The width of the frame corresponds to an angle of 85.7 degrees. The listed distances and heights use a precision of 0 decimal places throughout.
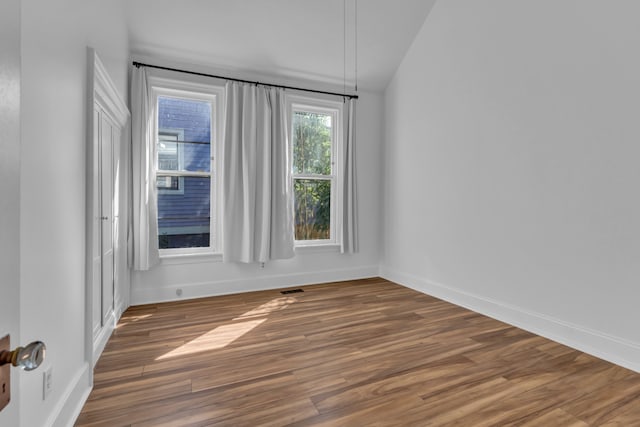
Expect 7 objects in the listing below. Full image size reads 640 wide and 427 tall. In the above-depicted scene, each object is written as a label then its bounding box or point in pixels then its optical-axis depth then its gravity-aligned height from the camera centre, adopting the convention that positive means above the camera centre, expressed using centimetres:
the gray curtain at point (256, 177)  406 +42
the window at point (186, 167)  400 +53
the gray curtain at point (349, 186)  475 +36
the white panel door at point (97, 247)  238 -26
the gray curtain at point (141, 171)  360 +43
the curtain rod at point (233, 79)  368 +159
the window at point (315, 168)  466 +61
